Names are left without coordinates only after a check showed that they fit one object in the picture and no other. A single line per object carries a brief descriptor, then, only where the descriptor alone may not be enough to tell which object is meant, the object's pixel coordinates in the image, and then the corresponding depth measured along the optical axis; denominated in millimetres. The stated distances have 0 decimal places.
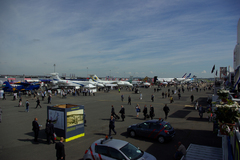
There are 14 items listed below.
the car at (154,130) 9453
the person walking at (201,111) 15438
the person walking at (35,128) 9492
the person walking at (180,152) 6944
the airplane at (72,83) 54722
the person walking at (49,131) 9083
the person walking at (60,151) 6616
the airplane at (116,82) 64000
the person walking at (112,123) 10591
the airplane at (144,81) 70062
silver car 5875
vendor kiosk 9594
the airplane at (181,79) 108062
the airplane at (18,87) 36872
